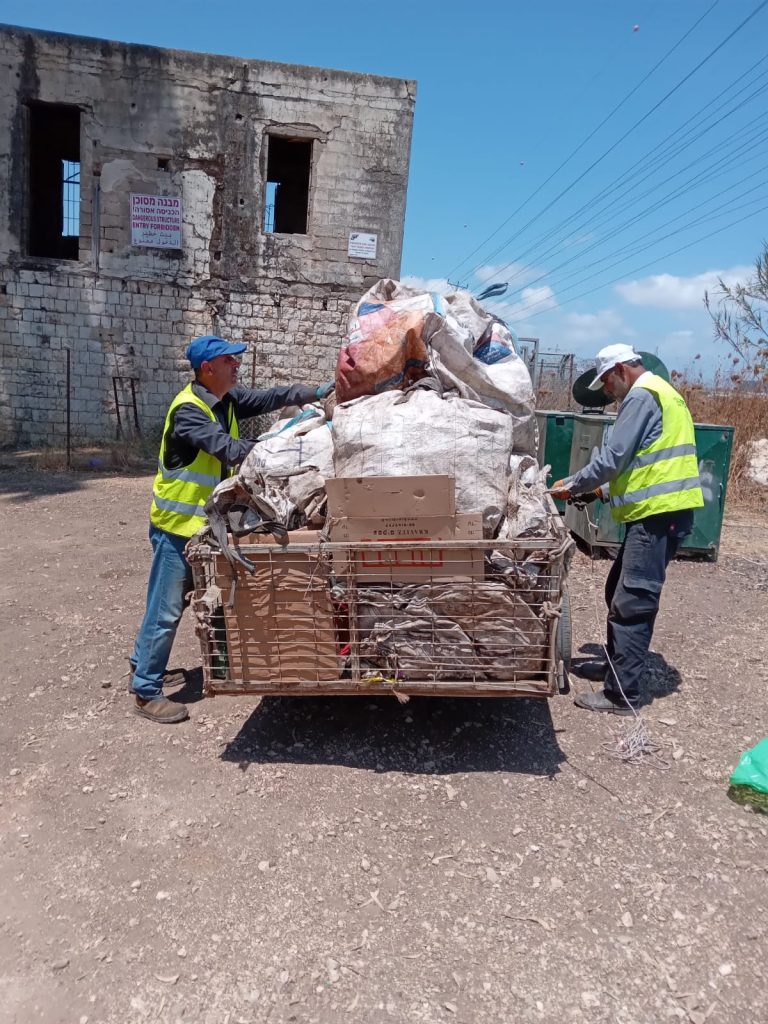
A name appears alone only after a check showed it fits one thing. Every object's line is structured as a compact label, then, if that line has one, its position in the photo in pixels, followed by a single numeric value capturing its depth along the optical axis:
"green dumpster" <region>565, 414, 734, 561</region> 6.35
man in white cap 3.63
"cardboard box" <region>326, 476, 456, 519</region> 2.88
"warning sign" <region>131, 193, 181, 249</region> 11.57
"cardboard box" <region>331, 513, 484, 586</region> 2.89
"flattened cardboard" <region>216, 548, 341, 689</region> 2.96
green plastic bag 2.97
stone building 11.29
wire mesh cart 2.90
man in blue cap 3.42
